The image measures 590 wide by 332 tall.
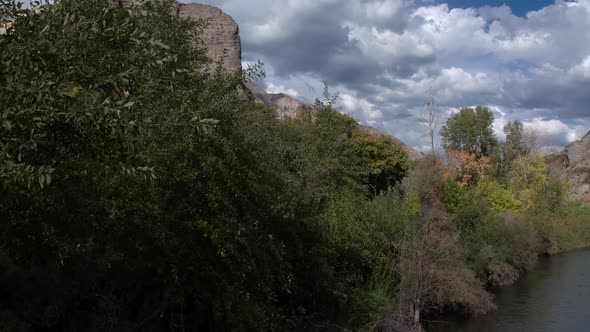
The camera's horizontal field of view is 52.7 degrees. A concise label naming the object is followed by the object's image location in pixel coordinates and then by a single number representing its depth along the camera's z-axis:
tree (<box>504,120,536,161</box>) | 78.59
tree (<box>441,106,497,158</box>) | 76.88
